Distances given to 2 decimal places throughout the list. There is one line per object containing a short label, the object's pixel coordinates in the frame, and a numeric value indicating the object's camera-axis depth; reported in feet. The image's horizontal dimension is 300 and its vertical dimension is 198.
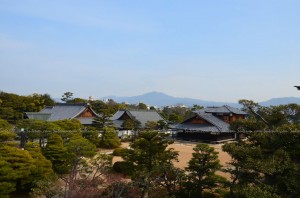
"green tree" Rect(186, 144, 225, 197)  41.63
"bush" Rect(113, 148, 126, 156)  85.33
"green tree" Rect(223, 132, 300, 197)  32.73
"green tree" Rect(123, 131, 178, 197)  44.62
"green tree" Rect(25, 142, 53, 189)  45.52
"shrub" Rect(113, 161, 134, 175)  47.19
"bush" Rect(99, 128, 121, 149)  99.30
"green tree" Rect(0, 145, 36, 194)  40.55
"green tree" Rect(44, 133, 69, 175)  55.52
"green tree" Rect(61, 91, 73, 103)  225.76
